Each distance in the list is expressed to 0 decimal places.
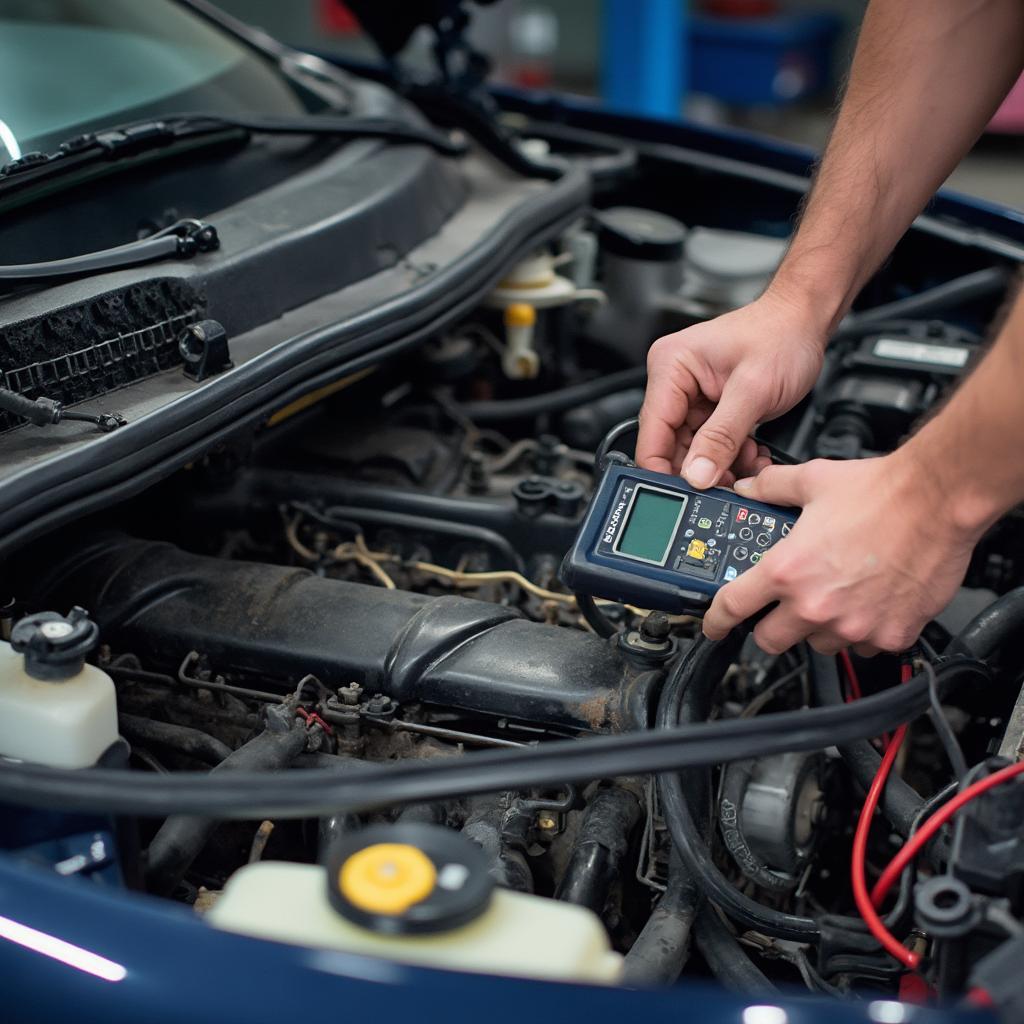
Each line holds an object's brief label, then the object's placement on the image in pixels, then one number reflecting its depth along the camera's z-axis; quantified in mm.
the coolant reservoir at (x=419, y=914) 817
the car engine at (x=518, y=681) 1114
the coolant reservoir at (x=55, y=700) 1020
